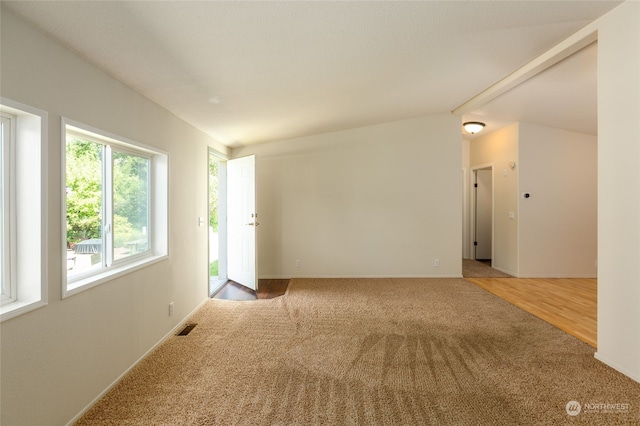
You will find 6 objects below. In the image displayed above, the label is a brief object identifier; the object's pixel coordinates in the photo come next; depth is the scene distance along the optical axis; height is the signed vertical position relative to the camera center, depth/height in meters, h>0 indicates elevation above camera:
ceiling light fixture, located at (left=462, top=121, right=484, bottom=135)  5.68 +1.49
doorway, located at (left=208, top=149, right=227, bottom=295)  5.30 -0.16
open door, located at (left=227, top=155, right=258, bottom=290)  4.71 -0.17
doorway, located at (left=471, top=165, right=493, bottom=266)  7.34 -0.12
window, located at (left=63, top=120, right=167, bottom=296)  2.10 +0.04
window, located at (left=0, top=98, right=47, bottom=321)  1.66 -0.01
